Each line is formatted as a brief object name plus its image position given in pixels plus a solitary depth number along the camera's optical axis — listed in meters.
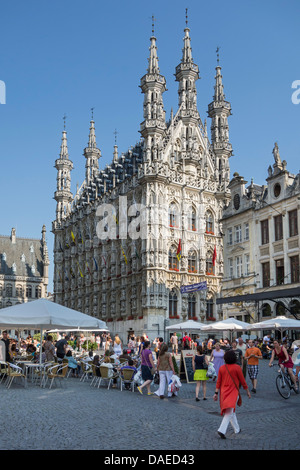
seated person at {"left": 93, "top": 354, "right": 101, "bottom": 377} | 18.41
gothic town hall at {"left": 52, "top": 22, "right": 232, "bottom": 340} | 49.47
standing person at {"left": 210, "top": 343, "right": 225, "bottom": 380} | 17.05
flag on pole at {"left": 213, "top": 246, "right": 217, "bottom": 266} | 53.15
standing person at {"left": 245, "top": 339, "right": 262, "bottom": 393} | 16.44
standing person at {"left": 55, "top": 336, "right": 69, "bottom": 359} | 21.70
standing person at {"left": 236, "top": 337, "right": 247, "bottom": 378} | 20.30
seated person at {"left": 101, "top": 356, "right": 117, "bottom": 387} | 17.34
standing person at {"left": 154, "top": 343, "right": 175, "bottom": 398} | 14.79
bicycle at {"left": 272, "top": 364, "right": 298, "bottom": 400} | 15.46
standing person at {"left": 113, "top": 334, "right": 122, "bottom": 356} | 22.56
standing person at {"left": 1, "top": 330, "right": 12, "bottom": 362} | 18.36
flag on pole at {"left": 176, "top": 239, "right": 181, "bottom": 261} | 50.38
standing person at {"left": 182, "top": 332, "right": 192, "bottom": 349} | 32.56
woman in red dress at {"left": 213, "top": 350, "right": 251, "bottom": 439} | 8.92
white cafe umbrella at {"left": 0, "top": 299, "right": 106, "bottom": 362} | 17.25
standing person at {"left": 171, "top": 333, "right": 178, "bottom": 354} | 31.18
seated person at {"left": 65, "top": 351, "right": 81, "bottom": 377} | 18.90
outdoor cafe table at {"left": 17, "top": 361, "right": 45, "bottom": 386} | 17.19
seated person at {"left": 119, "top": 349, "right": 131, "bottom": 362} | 18.80
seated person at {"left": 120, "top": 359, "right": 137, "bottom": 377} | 17.20
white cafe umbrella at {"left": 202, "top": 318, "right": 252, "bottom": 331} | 24.61
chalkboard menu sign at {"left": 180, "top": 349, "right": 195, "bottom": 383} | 18.67
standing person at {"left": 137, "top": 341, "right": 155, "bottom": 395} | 15.62
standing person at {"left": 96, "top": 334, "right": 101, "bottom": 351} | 34.25
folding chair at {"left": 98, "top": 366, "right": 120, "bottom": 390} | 17.25
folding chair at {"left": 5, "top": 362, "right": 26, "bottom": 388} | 16.27
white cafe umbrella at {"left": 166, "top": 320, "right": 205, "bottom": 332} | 26.97
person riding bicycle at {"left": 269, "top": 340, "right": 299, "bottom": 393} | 15.60
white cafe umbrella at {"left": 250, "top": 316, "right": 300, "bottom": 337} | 22.59
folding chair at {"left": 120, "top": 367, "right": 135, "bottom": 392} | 17.11
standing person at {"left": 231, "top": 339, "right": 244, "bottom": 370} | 18.69
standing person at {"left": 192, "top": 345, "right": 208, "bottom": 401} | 14.32
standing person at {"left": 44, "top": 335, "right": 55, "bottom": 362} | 20.23
